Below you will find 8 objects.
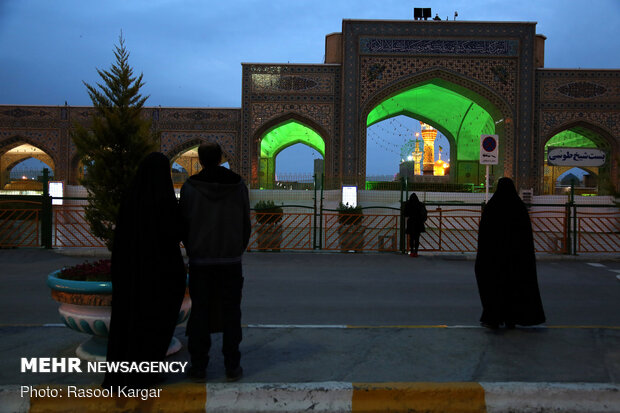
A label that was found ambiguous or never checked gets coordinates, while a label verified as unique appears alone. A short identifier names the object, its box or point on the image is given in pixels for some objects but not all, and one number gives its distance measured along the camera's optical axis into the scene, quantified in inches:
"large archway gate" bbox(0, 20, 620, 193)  690.8
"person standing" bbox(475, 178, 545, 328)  139.2
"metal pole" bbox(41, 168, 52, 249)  326.6
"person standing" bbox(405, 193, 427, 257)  326.6
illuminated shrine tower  1200.2
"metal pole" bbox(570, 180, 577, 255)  352.5
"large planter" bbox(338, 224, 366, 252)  360.7
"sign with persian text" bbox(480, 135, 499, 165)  325.7
